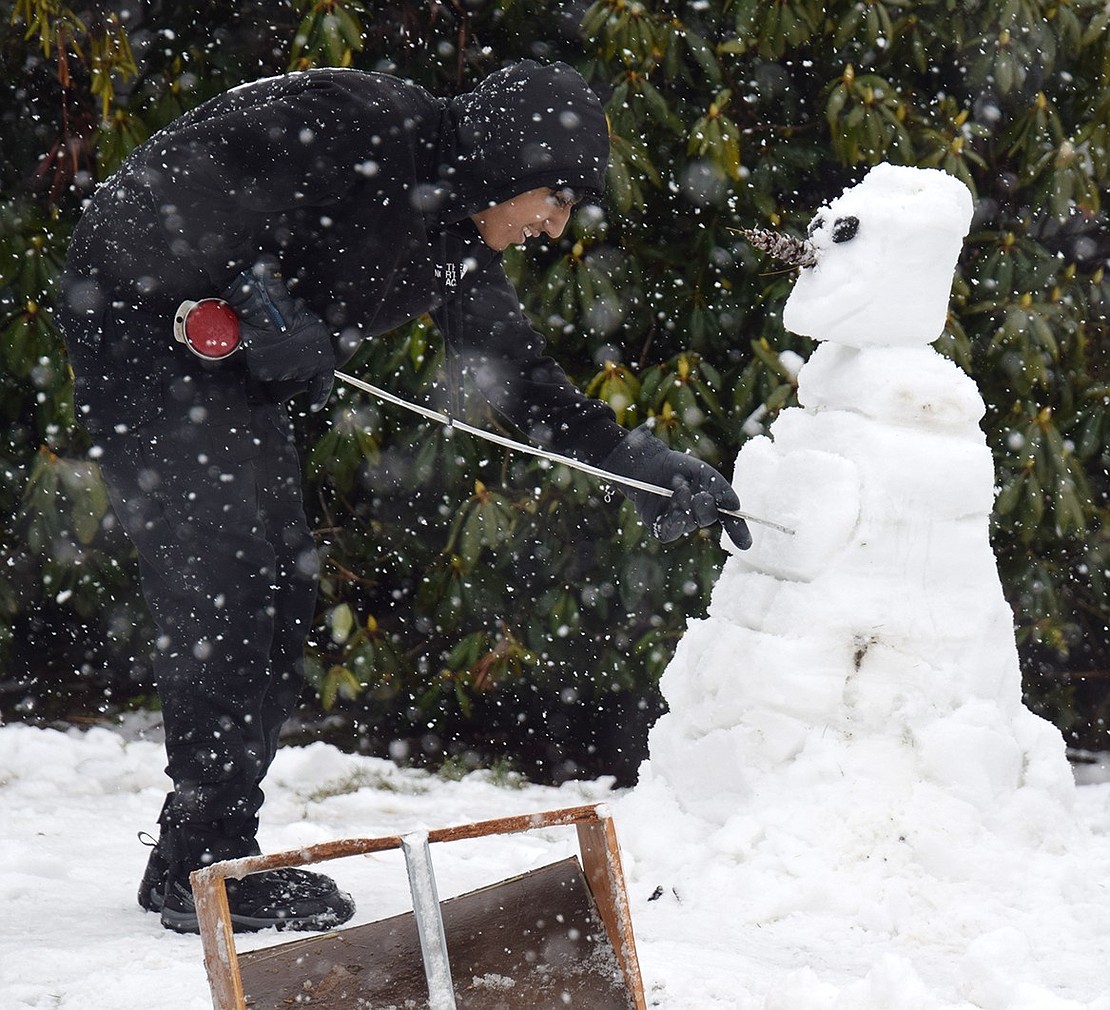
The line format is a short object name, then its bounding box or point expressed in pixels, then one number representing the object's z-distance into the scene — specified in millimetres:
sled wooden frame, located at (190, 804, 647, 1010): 5764
